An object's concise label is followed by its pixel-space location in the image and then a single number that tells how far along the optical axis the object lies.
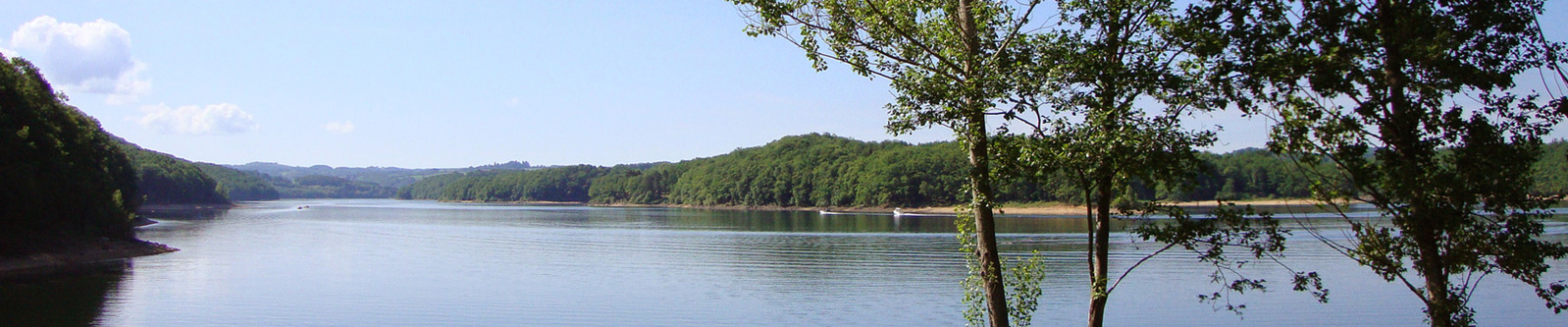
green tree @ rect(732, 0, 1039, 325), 10.05
